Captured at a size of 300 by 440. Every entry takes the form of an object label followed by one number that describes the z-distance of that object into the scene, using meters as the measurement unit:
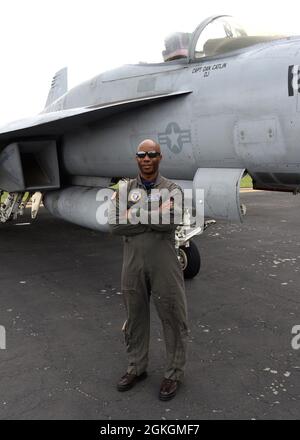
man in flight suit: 2.77
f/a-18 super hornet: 3.68
